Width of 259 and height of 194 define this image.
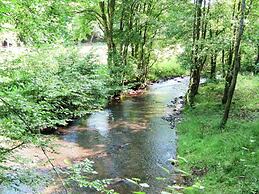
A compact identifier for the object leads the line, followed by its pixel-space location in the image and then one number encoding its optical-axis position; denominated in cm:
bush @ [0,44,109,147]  550
